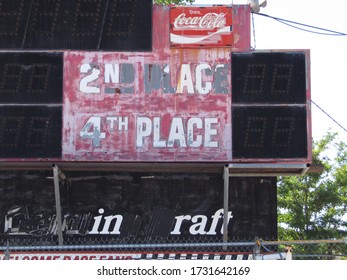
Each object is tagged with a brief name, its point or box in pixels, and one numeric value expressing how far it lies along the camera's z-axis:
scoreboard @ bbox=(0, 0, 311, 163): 17.94
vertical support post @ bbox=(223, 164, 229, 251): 18.08
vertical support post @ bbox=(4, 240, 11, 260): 13.34
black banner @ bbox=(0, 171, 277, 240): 18.83
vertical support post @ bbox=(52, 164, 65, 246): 17.98
